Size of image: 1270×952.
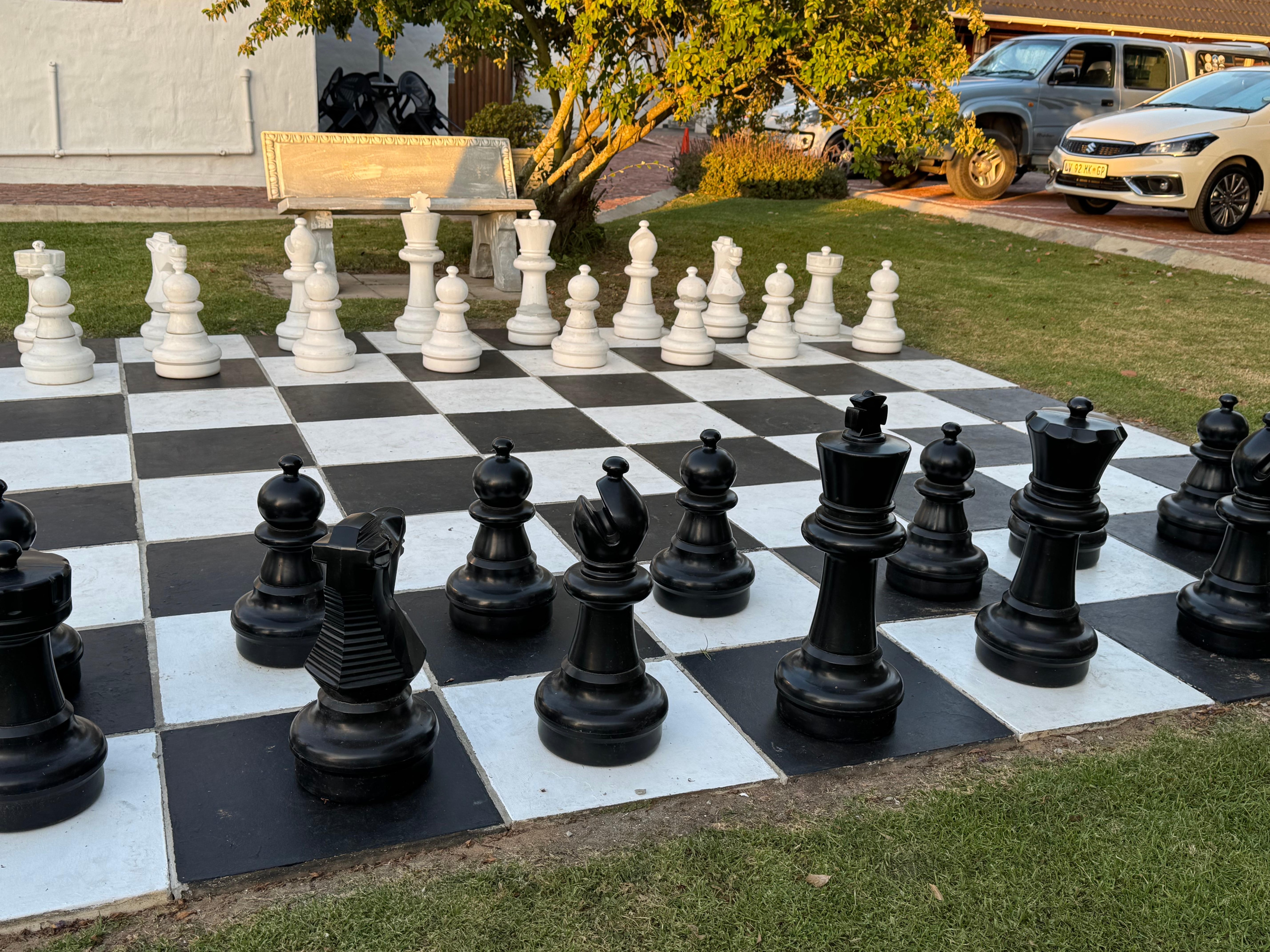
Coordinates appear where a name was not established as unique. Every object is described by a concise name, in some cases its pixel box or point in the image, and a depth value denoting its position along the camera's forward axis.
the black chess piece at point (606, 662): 1.92
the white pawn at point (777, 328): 4.89
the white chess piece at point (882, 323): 5.09
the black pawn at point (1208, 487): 2.97
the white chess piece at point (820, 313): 5.37
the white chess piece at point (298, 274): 4.57
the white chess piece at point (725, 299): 5.19
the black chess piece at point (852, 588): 2.02
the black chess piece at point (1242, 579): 2.39
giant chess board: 1.79
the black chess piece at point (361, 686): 1.78
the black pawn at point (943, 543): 2.65
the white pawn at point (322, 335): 4.33
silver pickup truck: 11.01
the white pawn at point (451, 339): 4.43
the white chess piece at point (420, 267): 4.81
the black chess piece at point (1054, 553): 2.19
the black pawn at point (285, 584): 2.20
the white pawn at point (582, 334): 4.61
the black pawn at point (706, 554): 2.51
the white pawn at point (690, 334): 4.74
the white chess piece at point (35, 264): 4.08
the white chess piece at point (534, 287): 4.87
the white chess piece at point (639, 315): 5.15
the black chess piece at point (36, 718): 1.67
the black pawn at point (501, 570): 2.37
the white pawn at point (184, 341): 4.16
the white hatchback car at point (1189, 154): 8.66
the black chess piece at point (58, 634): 1.95
